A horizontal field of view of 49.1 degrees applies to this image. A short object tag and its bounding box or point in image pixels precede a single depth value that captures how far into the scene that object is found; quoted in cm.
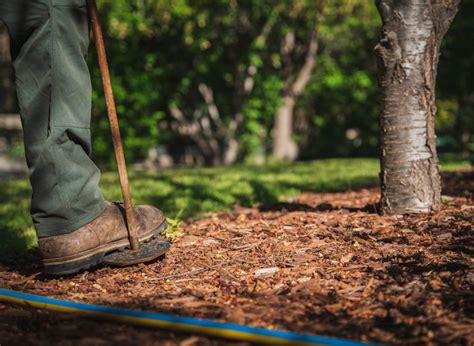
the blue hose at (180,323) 196
